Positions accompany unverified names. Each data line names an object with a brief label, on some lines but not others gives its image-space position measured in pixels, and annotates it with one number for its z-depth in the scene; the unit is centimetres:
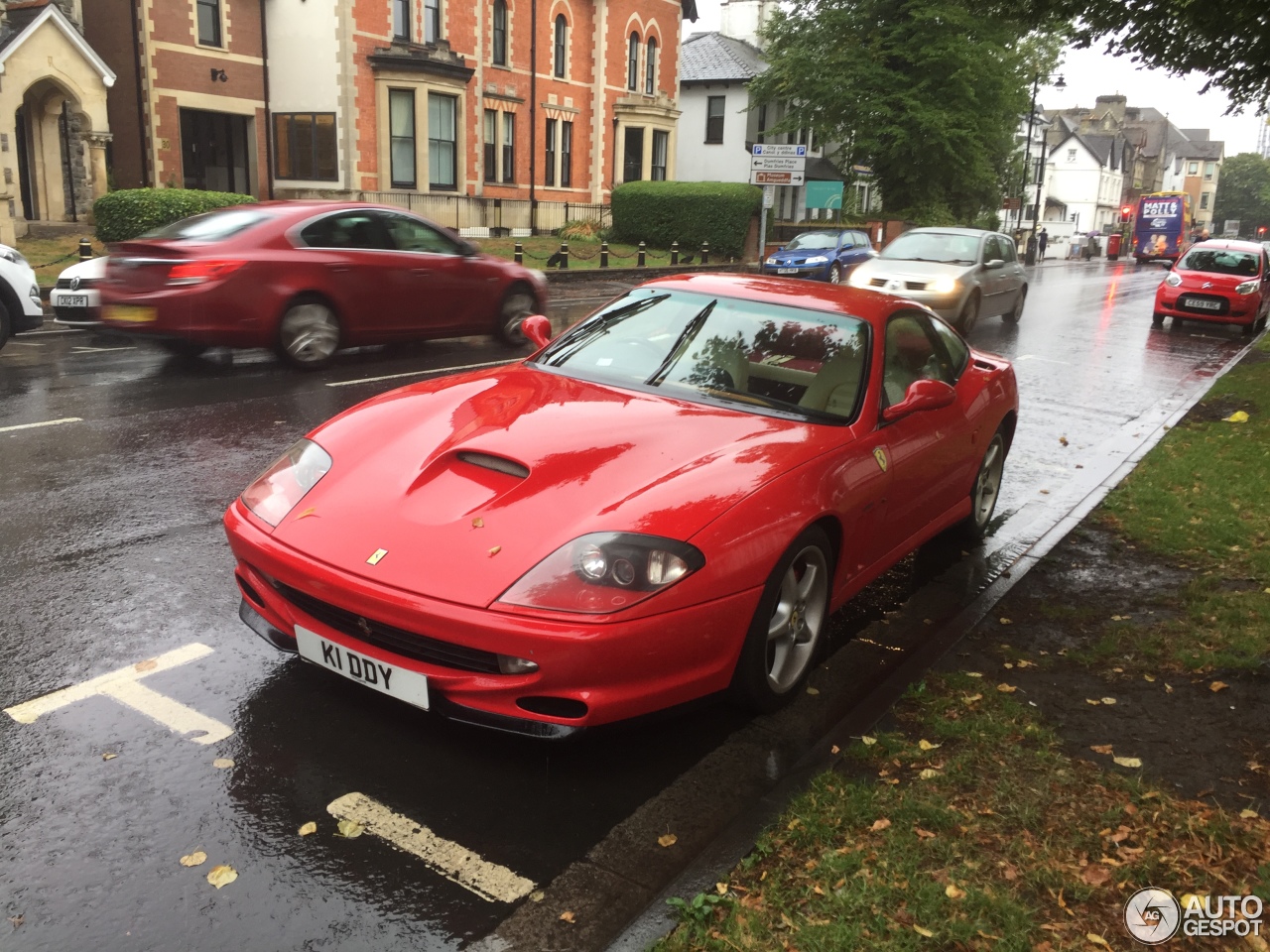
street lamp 4821
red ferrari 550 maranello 335
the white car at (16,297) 1089
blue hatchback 2939
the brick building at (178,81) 2783
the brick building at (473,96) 3066
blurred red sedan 1041
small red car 2011
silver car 1623
